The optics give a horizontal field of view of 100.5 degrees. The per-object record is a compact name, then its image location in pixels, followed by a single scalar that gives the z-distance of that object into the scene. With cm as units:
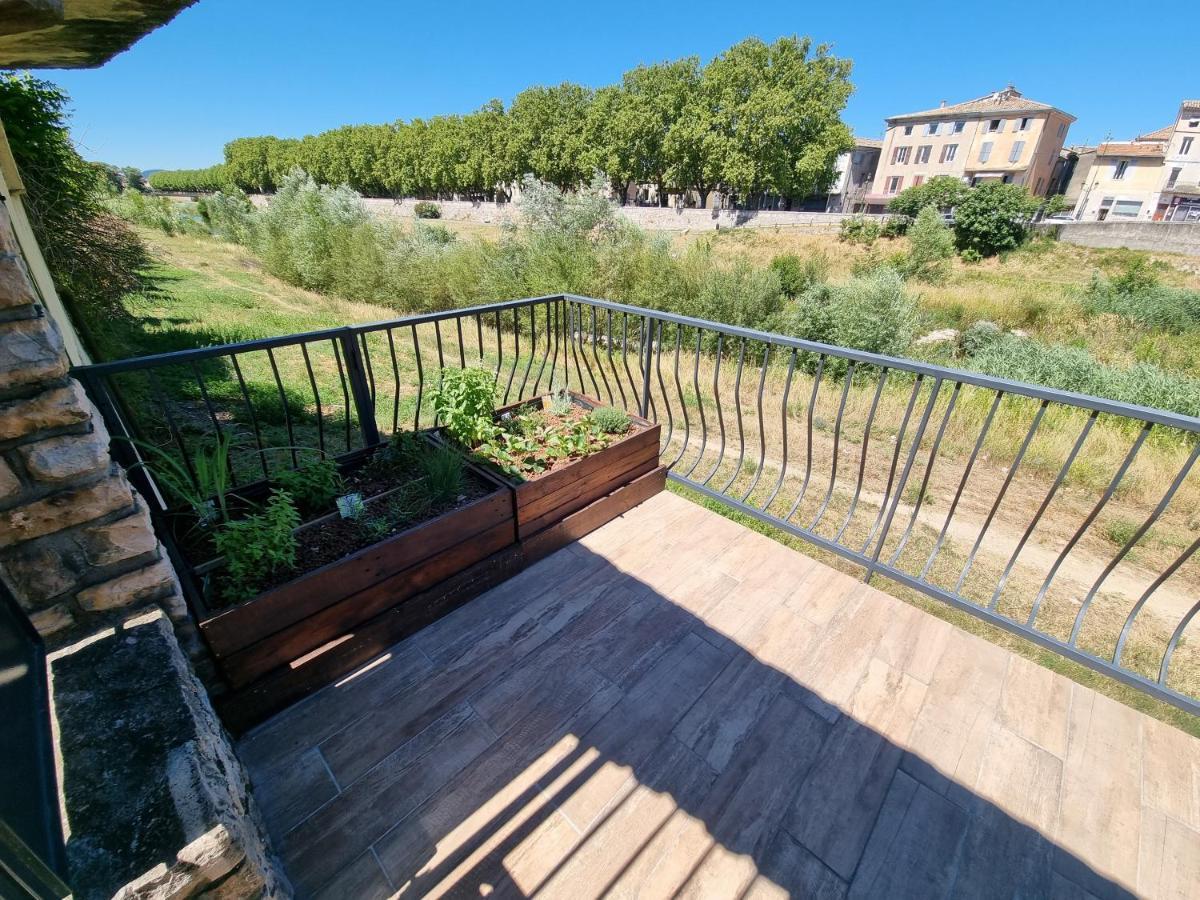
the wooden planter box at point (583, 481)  236
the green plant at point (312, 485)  214
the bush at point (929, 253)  1955
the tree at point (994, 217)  2131
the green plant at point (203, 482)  181
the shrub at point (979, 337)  1310
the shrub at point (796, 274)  1634
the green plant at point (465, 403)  258
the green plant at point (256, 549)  170
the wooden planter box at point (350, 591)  161
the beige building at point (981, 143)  3209
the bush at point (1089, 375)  798
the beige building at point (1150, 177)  3058
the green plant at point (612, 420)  277
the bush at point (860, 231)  2361
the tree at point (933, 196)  2395
